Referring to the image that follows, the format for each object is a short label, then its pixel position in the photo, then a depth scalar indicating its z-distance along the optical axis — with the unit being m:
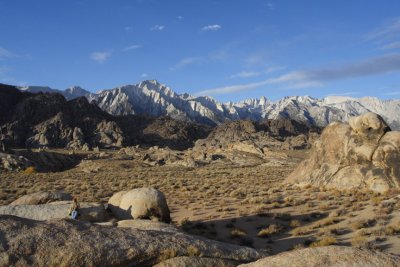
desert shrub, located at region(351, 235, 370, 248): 14.20
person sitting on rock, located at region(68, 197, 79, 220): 15.84
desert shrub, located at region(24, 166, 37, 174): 55.53
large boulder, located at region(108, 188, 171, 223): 17.97
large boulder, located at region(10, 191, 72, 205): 19.16
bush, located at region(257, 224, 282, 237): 17.32
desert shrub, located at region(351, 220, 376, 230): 17.27
